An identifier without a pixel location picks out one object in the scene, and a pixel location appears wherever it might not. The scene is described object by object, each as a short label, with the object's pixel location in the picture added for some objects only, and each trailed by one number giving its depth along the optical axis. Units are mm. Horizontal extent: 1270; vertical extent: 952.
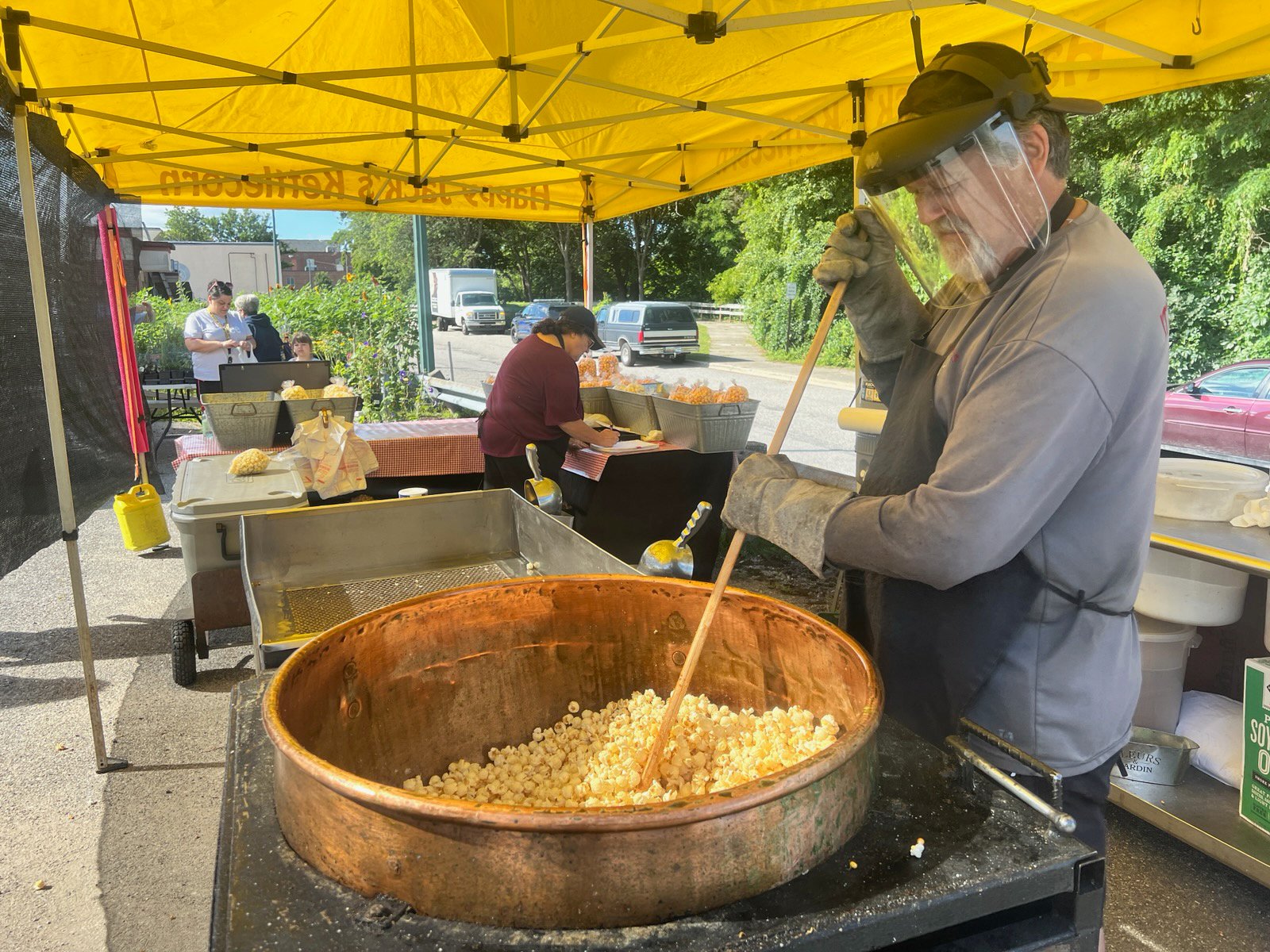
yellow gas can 5453
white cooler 3318
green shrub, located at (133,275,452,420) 9656
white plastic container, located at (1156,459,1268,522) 2869
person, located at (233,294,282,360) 8820
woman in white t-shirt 8312
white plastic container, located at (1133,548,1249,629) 2795
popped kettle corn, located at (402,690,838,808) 1262
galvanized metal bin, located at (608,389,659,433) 5762
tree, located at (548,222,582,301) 23908
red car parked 4691
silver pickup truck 14789
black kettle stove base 851
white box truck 25953
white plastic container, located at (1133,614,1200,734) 2941
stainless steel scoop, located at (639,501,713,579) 2080
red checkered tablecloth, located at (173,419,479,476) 5734
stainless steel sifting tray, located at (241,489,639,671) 2459
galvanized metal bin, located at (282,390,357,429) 5090
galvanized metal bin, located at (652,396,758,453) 5266
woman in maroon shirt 4980
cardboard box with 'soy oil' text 2559
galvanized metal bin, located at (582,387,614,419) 6289
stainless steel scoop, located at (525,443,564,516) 2939
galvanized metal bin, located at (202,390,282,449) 4781
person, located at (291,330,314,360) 9047
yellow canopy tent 3379
